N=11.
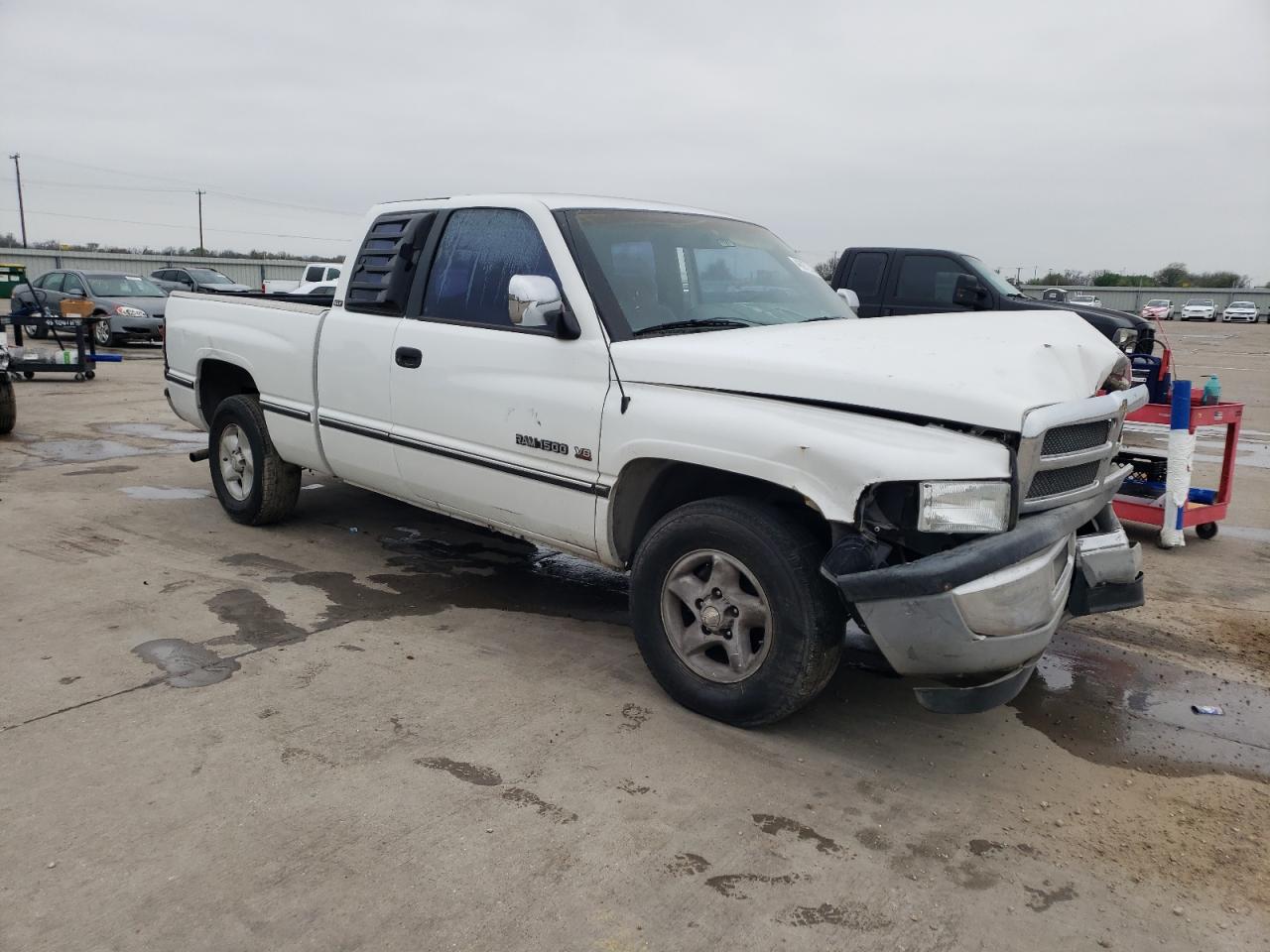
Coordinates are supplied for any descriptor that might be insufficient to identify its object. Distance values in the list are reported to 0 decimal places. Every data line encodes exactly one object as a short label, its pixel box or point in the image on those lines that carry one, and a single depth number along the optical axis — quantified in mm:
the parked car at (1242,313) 51781
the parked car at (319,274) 25516
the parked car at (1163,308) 53325
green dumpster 32031
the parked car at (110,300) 19156
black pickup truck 10641
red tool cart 6344
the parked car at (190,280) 26573
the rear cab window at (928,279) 10844
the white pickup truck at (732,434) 2979
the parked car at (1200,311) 54094
